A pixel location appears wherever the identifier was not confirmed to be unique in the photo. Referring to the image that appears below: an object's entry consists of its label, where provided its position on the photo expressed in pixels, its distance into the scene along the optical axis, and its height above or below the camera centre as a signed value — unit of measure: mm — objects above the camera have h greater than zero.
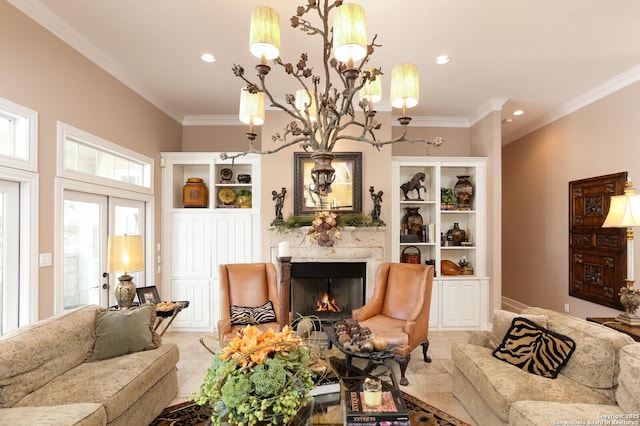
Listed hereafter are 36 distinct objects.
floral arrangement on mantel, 4203 -140
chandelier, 1621 +760
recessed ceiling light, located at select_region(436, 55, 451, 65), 3418 +1566
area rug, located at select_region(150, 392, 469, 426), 2479 -1474
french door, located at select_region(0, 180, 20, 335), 2488 -279
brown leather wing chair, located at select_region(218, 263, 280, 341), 3748 -753
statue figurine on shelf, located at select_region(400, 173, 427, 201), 4816 +446
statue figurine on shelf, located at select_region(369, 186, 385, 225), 4492 +136
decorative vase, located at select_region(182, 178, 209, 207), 4797 +325
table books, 1708 -996
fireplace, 4551 -993
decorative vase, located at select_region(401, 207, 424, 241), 4934 -93
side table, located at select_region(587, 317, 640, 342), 2545 -864
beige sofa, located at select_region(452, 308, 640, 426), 1831 -1028
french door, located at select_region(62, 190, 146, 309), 3154 -254
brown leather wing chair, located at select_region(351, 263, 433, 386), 3217 -981
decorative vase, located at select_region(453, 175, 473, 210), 4922 +351
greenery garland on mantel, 4398 -71
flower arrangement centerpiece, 1390 -682
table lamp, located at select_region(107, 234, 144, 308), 2842 -365
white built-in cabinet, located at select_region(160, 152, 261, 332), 4750 -308
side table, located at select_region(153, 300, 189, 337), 3195 -888
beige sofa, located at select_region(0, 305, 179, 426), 1837 -1012
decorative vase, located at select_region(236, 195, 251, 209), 4871 +204
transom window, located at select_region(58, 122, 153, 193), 3026 +569
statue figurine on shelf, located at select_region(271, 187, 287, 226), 4504 +189
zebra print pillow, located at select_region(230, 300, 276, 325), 3533 -988
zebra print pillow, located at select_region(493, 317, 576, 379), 2275 -910
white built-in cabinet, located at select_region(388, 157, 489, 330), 4762 -426
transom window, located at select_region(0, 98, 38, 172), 2455 +598
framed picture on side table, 3443 -793
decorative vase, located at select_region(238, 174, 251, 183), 4898 +537
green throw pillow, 2543 -876
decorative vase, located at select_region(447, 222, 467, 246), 5008 -283
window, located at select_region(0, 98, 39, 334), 2494 -24
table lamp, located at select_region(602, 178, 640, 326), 2758 -61
